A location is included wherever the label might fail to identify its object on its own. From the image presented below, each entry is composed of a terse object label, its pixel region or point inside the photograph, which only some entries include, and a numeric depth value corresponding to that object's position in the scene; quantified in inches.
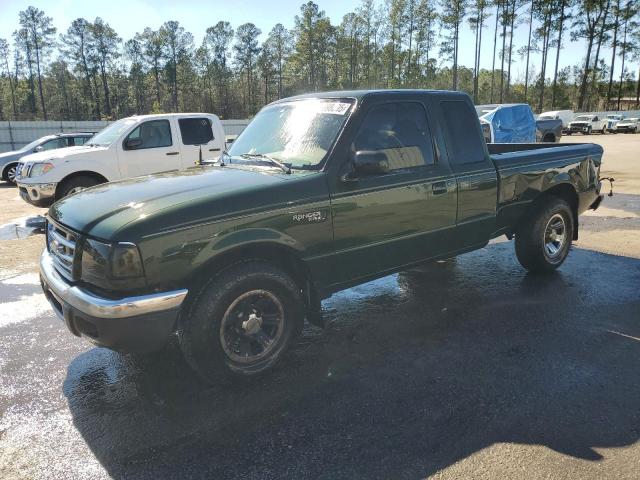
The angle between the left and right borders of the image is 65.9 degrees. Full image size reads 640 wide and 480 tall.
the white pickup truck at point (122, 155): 371.6
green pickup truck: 118.4
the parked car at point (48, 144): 609.0
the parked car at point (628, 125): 1694.1
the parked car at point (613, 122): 1756.9
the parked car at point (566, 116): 1673.2
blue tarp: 616.4
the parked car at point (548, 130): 831.7
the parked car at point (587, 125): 1716.3
